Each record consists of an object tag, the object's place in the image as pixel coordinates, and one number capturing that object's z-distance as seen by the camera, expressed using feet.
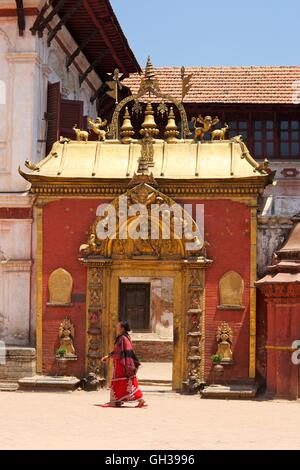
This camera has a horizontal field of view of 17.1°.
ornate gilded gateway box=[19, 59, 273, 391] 61.26
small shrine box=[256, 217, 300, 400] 57.98
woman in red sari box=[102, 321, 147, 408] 53.01
